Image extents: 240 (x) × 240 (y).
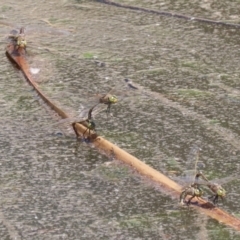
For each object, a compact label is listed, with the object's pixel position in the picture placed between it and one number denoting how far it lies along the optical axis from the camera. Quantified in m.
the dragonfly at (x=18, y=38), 4.50
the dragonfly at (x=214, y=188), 3.00
